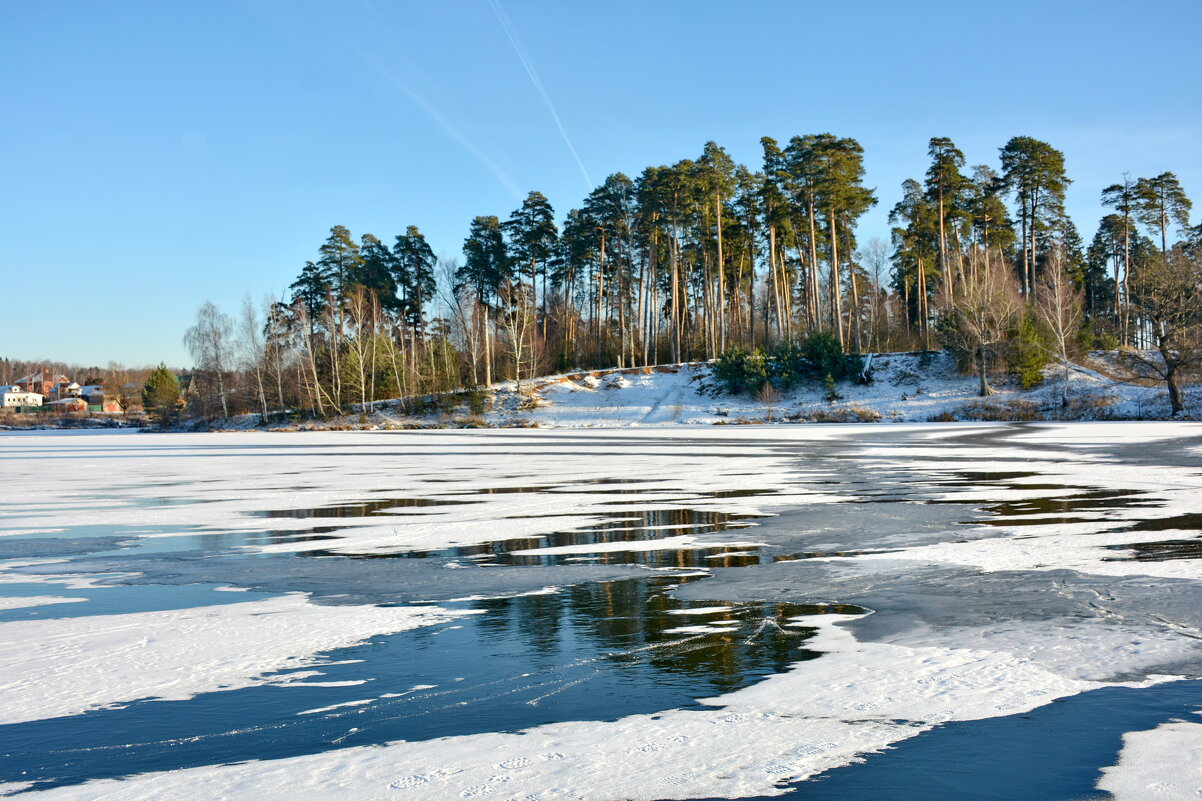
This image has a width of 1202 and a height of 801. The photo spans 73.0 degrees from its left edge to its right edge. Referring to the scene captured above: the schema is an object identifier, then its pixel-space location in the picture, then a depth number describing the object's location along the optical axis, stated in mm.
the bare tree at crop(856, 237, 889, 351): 68812
